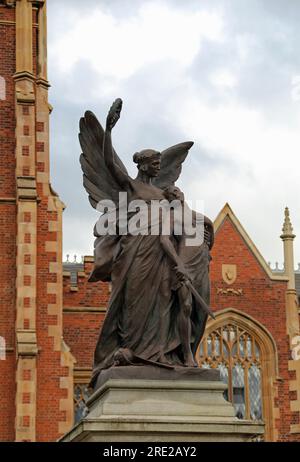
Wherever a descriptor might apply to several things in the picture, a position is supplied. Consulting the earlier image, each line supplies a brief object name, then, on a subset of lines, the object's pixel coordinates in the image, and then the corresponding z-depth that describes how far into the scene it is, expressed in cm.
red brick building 2352
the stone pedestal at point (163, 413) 865
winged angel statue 952
